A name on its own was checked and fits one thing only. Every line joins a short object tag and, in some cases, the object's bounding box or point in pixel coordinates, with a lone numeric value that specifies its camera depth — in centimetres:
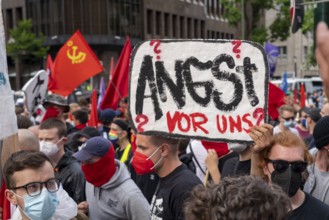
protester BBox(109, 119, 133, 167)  780
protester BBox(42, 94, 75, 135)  893
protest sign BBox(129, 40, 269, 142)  389
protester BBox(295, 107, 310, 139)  978
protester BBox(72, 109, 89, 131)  977
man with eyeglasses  356
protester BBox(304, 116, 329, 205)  440
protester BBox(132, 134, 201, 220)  399
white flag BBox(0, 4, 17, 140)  372
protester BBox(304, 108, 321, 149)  856
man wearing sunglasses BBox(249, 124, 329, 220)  342
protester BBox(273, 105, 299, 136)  1022
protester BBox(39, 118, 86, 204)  549
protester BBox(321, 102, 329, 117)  723
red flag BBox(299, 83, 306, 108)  1563
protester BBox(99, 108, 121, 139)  977
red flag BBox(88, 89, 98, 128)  984
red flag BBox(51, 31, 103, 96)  1140
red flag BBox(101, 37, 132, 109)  1026
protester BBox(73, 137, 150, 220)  440
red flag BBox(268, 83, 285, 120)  716
